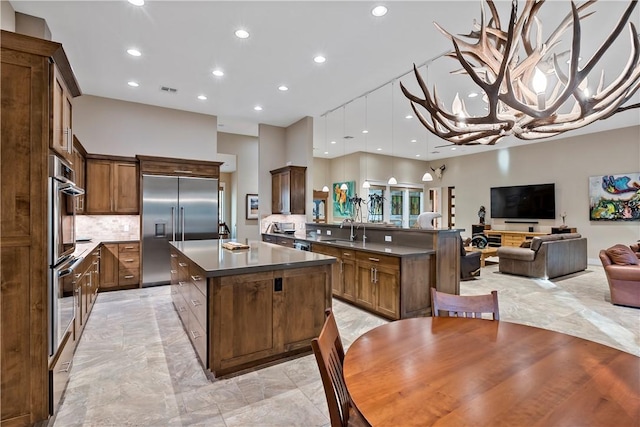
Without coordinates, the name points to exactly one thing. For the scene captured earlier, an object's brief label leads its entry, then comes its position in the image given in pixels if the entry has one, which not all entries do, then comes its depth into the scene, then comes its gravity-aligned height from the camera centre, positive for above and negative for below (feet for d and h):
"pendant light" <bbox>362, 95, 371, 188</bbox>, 19.97 +6.96
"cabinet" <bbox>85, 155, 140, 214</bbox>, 17.22 +1.56
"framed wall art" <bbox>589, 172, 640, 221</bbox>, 24.08 +1.17
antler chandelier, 5.27 +2.47
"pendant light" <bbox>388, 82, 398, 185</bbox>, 37.73 +5.88
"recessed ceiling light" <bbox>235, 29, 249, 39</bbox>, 11.76 +6.90
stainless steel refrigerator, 18.03 -0.20
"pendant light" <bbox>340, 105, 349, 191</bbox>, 21.64 +6.98
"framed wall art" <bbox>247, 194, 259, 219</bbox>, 26.61 +0.57
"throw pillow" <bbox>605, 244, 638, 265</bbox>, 14.85 -2.14
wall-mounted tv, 29.04 +1.04
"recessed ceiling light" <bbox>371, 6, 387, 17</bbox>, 10.31 +6.81
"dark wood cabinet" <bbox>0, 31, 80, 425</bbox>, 5.90 -0.25
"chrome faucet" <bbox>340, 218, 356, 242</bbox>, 17.52 -1.31
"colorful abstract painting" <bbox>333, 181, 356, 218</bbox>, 35.94 +1.46
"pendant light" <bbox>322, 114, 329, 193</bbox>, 23.98 +6.99
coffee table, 22.44 -2.83
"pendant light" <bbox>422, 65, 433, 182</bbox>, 27.86 +6.83
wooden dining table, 2.99 -1.96
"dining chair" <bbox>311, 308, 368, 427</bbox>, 3.52 -2.04
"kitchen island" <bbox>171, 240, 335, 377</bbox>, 8.02 -2.63
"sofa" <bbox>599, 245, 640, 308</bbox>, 14.24 -2.93
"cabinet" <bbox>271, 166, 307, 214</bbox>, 22.00 +1.69
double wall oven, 6.40 -0.80
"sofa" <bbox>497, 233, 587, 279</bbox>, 19.81 -3.04
